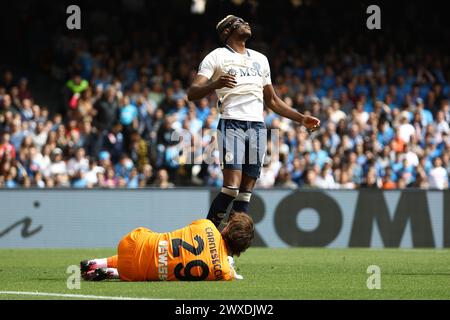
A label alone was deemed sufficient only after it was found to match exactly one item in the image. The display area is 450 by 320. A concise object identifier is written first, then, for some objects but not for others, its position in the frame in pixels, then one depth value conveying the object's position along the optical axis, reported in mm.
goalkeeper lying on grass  9625
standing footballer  10773
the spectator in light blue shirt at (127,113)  21547
